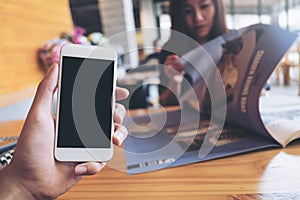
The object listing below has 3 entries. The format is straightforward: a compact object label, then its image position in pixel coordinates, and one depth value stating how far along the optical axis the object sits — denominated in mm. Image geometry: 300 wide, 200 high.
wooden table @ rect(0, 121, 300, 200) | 304
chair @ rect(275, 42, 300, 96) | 1476
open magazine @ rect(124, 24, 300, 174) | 402
